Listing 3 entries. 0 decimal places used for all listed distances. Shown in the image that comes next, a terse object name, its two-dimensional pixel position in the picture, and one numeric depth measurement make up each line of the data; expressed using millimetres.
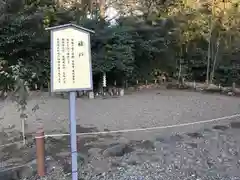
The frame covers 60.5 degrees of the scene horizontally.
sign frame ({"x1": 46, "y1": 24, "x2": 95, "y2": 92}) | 1769
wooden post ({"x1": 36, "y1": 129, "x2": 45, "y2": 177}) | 2124
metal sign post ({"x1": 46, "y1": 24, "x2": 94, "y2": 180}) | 1781
